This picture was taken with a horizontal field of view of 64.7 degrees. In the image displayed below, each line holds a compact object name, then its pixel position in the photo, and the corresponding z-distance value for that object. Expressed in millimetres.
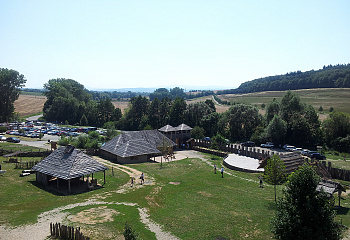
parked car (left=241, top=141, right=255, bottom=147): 65500
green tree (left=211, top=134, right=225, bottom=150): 59438
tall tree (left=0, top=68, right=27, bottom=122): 95688
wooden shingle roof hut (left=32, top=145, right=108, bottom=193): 31306
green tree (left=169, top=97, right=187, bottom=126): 84925
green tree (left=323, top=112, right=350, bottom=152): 59719
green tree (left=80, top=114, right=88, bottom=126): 108312
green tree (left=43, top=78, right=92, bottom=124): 114062
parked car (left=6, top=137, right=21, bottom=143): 66206
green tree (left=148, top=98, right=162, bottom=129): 90012
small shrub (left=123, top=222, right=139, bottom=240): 14485
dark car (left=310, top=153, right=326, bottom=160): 49991
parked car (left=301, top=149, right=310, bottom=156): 53225
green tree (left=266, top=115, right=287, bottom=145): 64938
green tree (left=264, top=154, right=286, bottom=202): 29203
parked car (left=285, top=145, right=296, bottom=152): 59462
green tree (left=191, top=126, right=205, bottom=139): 68688
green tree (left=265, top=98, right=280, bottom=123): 73938
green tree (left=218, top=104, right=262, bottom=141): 73188
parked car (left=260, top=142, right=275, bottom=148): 64250
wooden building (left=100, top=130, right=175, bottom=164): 48675
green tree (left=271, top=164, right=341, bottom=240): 16375
